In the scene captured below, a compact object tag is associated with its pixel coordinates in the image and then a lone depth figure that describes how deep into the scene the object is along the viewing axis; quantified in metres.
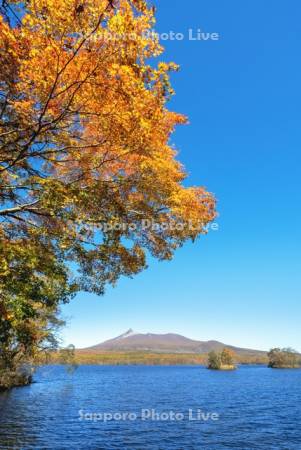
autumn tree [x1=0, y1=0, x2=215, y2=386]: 9.88
